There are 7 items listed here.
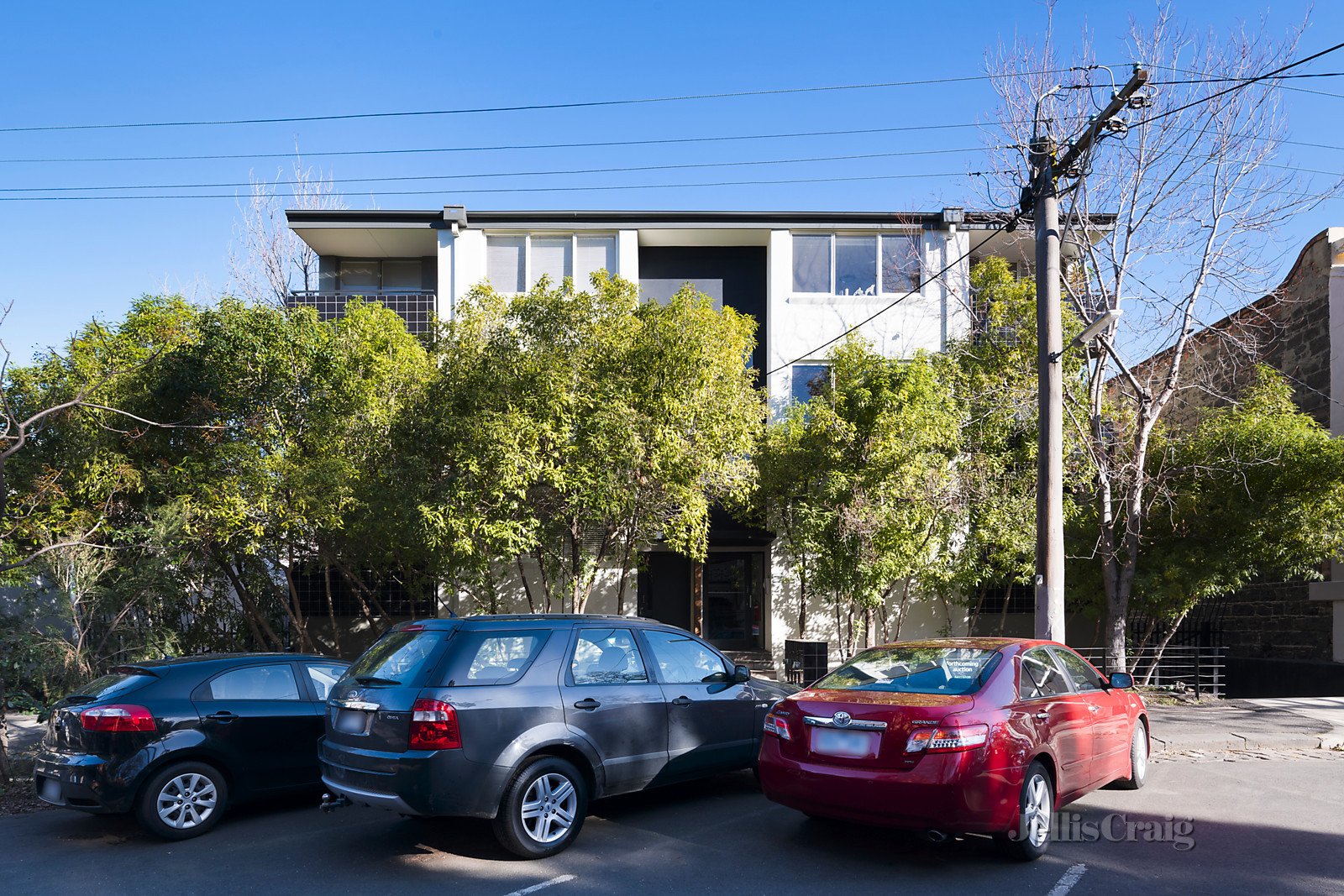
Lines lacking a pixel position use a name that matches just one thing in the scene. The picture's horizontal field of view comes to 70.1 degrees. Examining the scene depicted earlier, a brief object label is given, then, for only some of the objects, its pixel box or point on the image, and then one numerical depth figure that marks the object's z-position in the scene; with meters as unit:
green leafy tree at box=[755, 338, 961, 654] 15.04
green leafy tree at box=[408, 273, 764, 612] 13.02
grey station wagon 6.25
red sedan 5.96
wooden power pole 11.07
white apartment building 19.55
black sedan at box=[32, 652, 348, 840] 7.16
